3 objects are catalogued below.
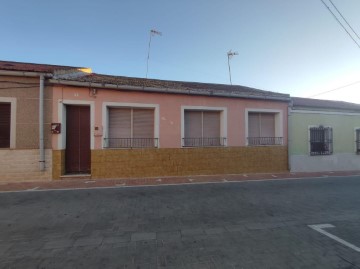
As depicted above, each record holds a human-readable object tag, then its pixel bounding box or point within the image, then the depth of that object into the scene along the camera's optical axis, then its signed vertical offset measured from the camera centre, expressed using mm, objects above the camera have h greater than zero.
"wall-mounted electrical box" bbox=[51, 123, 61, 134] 8031 +435
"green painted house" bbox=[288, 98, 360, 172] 10914 +150
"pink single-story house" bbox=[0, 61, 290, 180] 7863 +531
